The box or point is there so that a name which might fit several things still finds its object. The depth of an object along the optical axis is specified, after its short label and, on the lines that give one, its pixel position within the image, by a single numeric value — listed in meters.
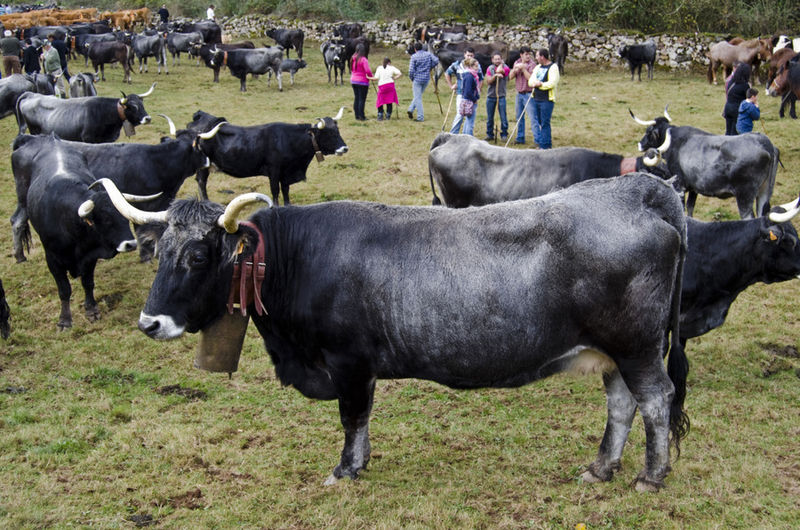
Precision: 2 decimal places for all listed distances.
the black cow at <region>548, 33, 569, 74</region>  24.41
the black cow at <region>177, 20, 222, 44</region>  30.42
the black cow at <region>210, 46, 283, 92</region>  22.80
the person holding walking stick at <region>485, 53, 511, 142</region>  15.07
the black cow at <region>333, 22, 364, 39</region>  28.80
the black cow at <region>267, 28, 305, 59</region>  27.67
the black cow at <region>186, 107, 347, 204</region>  11.72
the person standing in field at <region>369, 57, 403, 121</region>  17.47
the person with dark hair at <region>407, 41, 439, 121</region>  17.45
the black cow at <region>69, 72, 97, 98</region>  17.77
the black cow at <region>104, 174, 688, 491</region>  4.26
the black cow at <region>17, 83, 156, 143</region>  13.22
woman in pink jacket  17.72
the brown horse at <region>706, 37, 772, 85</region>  20.73
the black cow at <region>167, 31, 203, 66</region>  27.63
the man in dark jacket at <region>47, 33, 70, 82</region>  21.94
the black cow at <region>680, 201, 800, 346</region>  6.06
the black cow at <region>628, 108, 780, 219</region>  9.85
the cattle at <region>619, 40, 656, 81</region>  22.78
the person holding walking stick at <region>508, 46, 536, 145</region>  14.57
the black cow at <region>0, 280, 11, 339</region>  7.43
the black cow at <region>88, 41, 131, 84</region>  23.42
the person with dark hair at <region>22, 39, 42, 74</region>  20.80
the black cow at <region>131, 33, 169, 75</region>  25.55
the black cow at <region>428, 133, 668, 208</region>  8.84
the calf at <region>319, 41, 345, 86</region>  23.39
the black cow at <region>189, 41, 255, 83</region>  24.44
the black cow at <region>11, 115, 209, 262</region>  9.41
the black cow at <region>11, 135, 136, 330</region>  7.67
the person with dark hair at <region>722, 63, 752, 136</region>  13.80
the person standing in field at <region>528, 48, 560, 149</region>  13.40
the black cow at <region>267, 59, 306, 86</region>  23.22
